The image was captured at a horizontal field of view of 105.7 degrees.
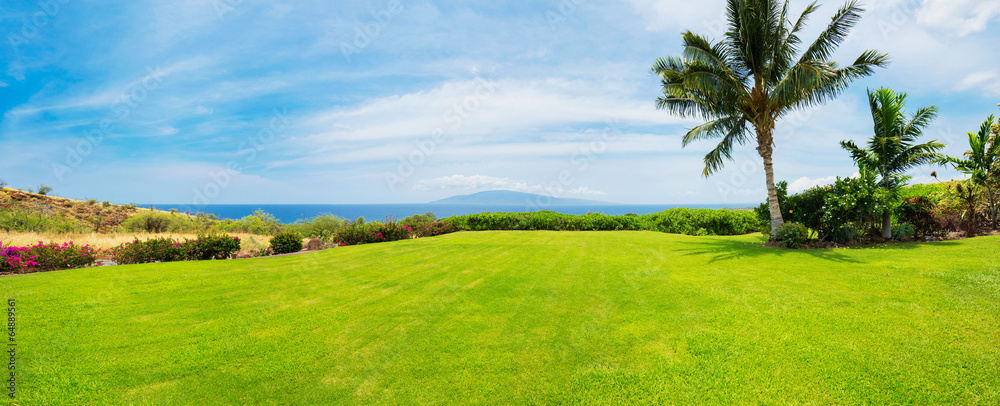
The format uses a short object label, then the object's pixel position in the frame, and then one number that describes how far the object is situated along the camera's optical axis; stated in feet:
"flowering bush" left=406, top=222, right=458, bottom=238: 52.19
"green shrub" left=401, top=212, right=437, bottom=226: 58.08
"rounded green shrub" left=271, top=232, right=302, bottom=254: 38.11
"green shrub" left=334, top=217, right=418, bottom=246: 45.14
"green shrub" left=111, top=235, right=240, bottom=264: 31.45
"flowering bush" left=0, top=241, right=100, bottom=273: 27.09
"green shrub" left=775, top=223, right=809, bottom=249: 33.53
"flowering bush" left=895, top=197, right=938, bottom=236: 34.53
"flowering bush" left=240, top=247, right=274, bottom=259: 37.70
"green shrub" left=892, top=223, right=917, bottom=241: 33.60
